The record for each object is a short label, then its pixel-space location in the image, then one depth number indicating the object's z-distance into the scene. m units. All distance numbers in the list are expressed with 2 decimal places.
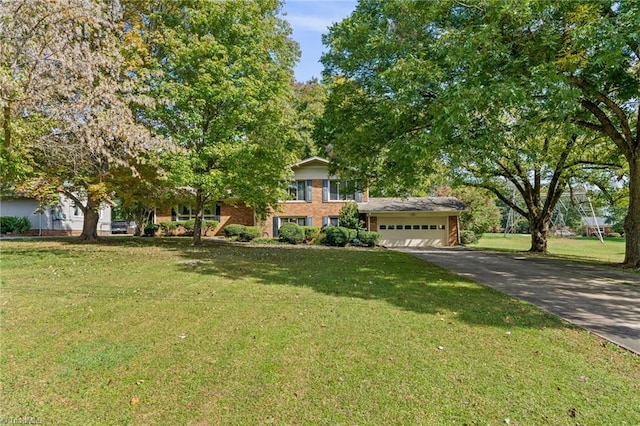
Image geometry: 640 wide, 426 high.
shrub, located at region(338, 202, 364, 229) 24.61
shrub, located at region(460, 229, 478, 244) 27.81
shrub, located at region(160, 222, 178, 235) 27.42
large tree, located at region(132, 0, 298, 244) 14.45
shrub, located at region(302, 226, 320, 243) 24.20
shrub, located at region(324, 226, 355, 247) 22.11
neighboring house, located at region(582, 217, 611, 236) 50.60
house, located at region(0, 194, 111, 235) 27.56
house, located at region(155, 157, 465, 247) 25.59
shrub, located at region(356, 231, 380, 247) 22.44
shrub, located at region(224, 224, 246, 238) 24.85
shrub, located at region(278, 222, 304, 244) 23.02
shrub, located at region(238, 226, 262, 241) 24.53
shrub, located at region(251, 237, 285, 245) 22.46
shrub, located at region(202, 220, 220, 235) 27.36
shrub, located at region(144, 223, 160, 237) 27.17
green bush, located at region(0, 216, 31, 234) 26.12
